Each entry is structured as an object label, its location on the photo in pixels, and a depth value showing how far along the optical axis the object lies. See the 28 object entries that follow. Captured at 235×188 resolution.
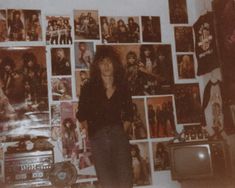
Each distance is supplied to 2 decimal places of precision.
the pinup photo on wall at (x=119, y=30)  2.66
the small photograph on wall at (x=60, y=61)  2.57
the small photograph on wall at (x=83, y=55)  2.61
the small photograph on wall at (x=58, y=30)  2.58
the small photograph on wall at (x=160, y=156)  2.60
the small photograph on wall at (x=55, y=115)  2.52
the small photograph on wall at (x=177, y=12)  2.77
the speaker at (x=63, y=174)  2.22
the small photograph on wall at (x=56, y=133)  2.50
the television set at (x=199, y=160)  2.10
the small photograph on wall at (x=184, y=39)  2.76
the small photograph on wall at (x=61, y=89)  2.54
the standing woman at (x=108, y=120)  1.89
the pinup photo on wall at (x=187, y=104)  2.70
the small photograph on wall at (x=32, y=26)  2.55
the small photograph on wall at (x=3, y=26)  2.51
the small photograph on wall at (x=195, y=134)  2.53
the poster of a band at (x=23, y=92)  2.45
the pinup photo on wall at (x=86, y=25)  2.62
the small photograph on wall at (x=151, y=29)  2.72
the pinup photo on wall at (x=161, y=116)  2.64
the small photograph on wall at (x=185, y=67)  2.74
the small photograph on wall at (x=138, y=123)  2.60
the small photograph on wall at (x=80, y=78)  2.58
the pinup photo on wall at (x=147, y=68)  2.65
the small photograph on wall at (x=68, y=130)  2.51
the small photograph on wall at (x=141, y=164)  2.56
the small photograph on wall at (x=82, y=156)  2.50
